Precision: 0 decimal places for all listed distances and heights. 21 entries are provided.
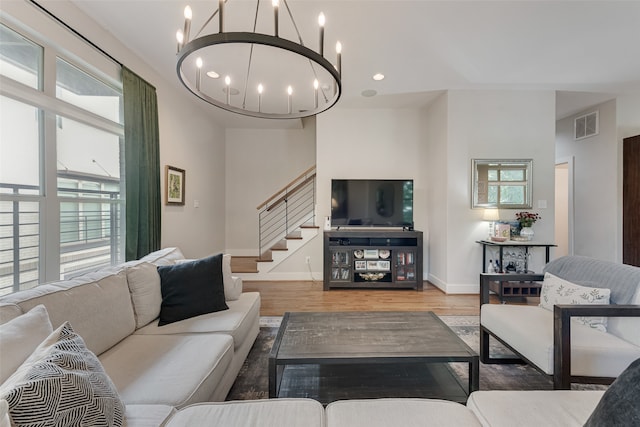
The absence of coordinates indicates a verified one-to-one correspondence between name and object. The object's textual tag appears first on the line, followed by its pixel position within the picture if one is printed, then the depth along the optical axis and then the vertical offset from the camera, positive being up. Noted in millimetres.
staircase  4504 -329
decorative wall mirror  3807 +405
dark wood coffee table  1472 -813
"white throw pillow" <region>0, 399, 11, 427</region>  600 -473
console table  3492 -457
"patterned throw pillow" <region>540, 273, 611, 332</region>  1613 -558
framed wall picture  3506 +350
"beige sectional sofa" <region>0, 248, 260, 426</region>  1106 -778
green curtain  2746 +487
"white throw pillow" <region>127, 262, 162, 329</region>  1767 -569
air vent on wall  4293 +1442
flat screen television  4223 +141
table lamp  3665 -84
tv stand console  4035 -780
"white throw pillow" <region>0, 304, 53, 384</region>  863 -459
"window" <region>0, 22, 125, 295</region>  1906 +393
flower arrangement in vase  3635 -166
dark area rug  1761 -1187
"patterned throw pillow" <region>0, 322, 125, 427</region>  687 -518
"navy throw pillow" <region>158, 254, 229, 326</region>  1892 -594
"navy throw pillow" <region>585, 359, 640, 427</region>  652 -497
